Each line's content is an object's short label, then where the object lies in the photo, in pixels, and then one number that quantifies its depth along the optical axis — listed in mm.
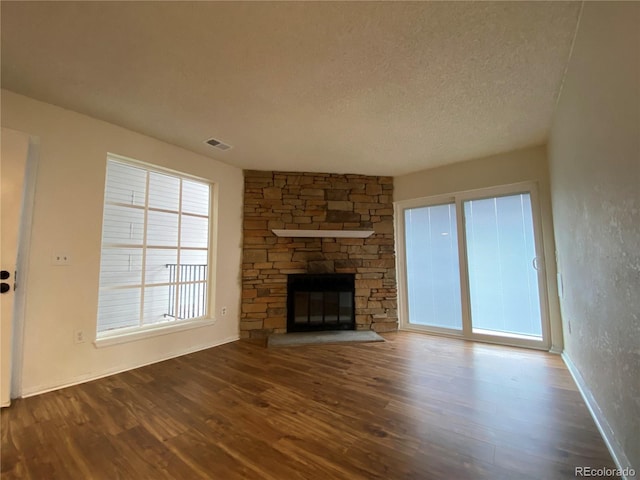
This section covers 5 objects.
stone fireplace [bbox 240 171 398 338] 3797
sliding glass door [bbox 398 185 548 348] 3227
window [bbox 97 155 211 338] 2762
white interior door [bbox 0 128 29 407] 1912
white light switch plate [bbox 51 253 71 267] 2240
